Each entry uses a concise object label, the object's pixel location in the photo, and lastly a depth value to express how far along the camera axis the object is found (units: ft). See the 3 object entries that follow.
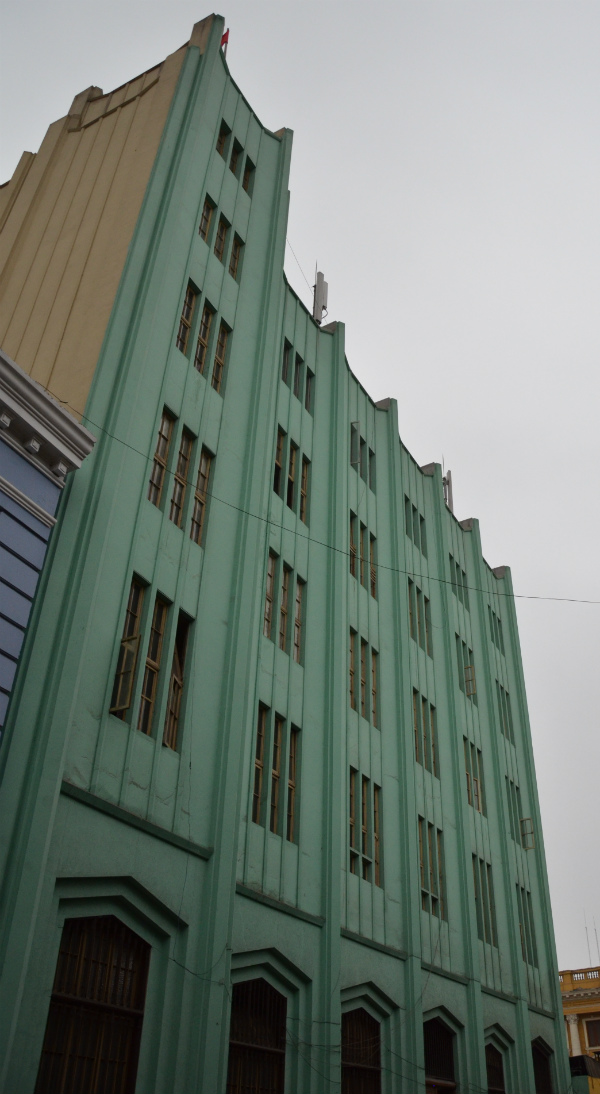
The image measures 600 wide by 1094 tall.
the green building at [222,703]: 39.34
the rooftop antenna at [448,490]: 111.96
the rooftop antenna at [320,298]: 89.38
